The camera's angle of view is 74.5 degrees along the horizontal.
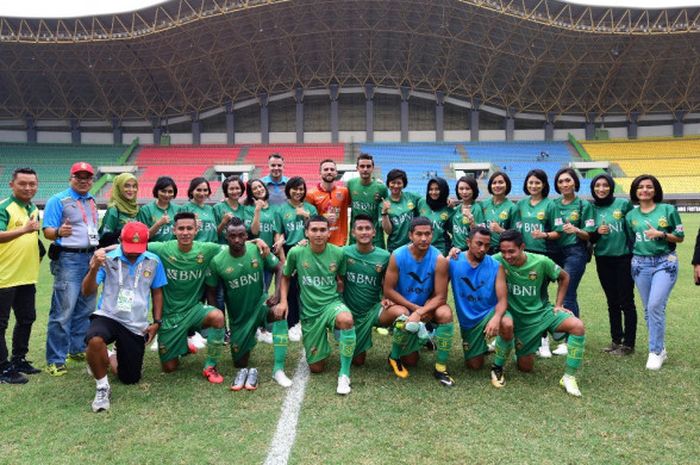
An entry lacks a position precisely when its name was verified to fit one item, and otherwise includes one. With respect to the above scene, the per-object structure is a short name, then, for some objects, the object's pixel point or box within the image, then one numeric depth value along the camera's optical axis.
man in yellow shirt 4.45
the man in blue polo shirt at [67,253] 4.70
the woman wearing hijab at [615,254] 5.19
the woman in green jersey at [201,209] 5.73
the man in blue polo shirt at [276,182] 6.41
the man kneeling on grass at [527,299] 4.58
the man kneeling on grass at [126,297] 4.25
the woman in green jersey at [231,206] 6.08
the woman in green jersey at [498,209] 5.52
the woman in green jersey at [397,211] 6.09
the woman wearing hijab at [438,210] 6.01
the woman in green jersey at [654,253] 4.75
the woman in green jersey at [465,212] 5.71
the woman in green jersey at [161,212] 5.40
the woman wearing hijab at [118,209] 5.11
